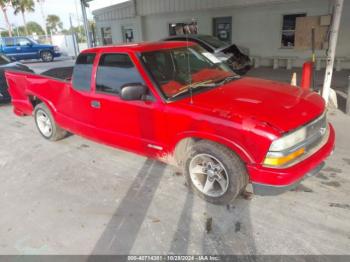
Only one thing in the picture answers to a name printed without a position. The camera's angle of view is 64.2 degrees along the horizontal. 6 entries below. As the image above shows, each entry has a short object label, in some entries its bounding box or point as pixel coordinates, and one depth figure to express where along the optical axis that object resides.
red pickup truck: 2.71
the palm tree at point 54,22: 79.60
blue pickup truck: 20.34
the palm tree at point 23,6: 37.62
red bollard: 6.47
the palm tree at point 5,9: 32.97
